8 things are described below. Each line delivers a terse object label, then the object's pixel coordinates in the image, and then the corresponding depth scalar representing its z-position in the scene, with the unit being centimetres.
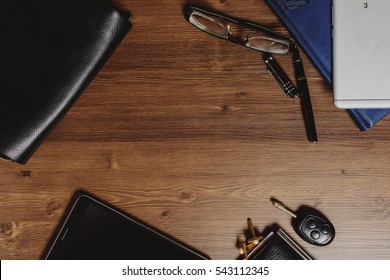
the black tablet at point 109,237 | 96
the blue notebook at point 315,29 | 89
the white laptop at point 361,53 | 84
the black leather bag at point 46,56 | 94
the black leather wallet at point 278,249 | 94
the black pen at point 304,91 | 91
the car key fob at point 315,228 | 92
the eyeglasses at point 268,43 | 91
